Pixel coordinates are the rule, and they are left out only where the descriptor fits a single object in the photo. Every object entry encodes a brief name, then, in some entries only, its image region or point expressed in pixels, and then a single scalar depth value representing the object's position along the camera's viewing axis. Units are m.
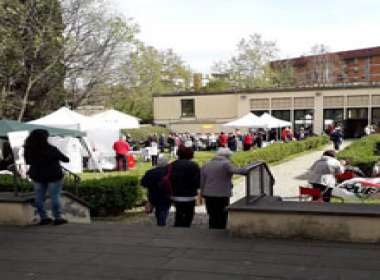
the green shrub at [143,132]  40.75
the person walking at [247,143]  27.26
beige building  44.50
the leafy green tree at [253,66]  62.34
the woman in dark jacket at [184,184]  7.41
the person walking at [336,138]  28.62
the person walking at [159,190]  7.79
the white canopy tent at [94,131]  18.52
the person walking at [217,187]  7.27
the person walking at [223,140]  28.78
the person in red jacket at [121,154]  18.98
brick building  75.19
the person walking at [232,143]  29.16
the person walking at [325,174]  10.56
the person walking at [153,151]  22.21
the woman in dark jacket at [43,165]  6.85
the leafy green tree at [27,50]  24.58
